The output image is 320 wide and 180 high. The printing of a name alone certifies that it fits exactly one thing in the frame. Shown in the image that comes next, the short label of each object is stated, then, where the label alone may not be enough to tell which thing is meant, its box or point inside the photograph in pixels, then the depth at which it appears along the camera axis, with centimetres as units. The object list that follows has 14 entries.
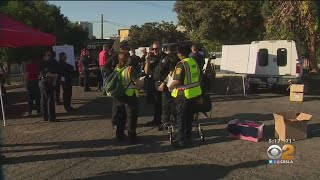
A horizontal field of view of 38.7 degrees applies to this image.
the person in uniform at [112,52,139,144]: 843
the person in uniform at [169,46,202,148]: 798
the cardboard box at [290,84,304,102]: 1442
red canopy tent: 1041
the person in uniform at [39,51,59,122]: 1089
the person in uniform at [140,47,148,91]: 1011
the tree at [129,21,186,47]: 5966
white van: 1722
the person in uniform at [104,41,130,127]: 974
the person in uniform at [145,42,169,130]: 932
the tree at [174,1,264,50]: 3206
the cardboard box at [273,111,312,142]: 848
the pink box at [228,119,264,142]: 853
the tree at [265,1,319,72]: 2411
